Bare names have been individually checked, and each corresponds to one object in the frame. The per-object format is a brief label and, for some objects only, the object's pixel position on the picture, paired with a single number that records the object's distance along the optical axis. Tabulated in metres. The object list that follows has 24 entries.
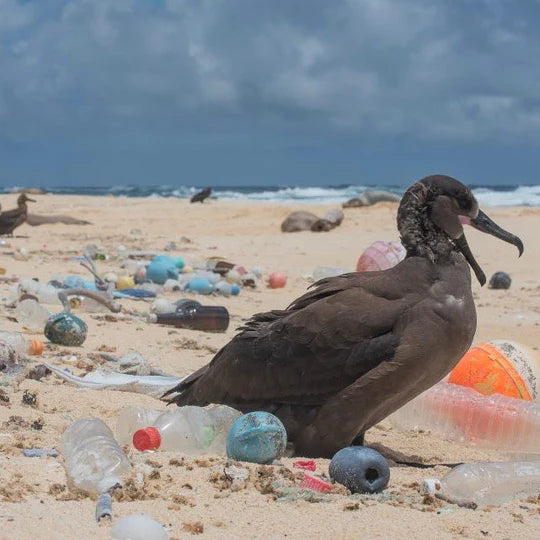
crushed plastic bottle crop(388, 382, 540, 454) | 5.12
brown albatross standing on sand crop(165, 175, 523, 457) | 4.32
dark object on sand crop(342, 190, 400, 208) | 26.89
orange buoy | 5.67
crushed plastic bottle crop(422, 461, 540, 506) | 3.76
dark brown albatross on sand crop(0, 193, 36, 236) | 17.27
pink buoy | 10.05
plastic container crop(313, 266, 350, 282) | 11.97
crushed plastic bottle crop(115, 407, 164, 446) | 4.48
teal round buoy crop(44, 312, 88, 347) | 6.62
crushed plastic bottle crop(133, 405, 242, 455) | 4.23
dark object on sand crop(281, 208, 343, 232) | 19.16
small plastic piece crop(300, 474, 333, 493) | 3.74
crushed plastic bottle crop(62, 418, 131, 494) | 3.51
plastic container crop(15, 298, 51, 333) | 7.16
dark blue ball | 3.77
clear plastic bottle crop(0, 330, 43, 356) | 5.84
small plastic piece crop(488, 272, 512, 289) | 11.84
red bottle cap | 4.20
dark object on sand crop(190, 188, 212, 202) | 34.03
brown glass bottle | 8.10
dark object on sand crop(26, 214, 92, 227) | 21.17
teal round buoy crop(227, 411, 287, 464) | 4.08
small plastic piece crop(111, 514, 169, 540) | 2.97
